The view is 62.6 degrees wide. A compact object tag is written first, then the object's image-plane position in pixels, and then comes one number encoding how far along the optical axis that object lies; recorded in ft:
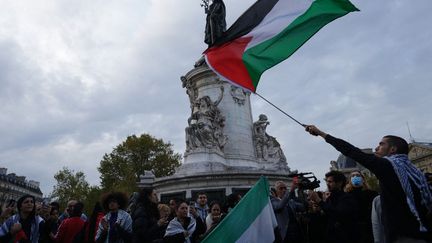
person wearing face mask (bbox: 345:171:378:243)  16.88
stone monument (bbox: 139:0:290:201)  51.47
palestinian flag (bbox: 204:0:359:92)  19.85
